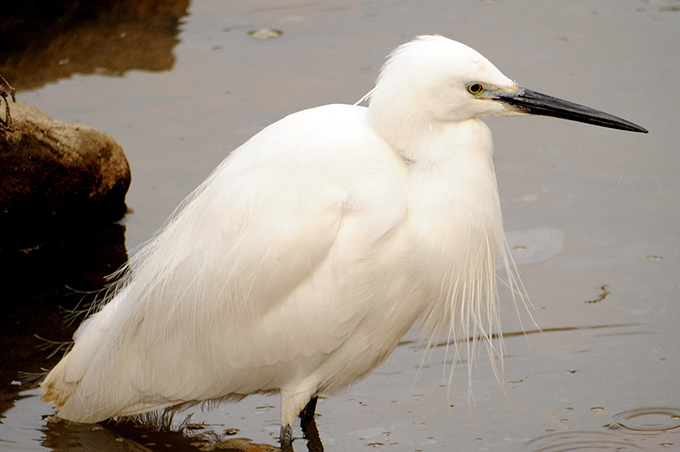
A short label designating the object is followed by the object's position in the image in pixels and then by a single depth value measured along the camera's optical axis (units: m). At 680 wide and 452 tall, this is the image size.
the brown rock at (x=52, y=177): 9.37
